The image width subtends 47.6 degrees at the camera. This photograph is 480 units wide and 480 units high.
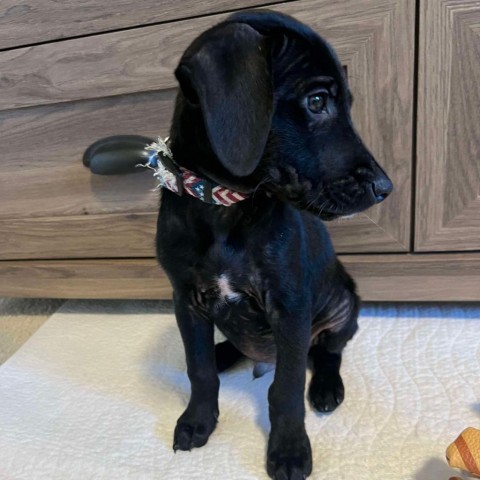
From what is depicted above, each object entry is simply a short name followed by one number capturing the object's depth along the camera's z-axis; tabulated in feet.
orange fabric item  2.23
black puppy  2.09
